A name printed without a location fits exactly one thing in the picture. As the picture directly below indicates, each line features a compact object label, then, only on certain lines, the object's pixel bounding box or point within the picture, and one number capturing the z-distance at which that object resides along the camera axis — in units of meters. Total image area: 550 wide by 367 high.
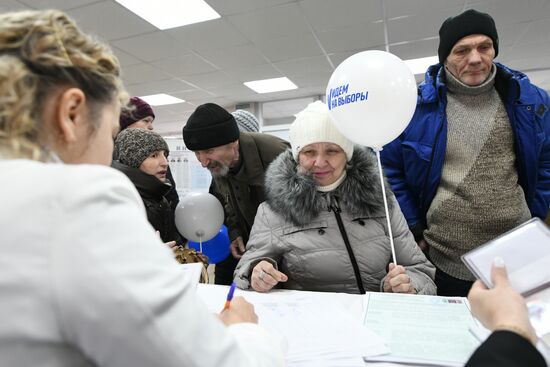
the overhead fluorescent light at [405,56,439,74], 5.18
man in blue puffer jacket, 1.50
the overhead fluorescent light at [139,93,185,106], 6.64
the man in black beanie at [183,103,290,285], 1.99
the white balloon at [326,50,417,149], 1.28
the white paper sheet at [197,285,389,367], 0.77
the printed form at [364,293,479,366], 0.75
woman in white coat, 0.36
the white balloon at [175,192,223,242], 1.91
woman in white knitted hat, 1.31
